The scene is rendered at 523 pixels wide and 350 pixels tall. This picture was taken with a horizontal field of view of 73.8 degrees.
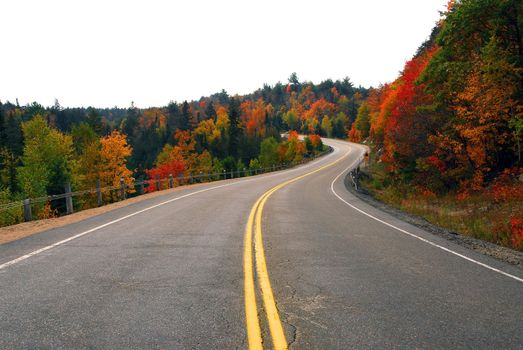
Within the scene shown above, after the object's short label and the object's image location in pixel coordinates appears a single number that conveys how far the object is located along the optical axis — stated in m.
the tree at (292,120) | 168.50
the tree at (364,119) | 99.25
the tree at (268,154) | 82.01
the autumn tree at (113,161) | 41.50
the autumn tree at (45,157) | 37.43
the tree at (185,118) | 102.00
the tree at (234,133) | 92.25
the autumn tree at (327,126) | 146.99
